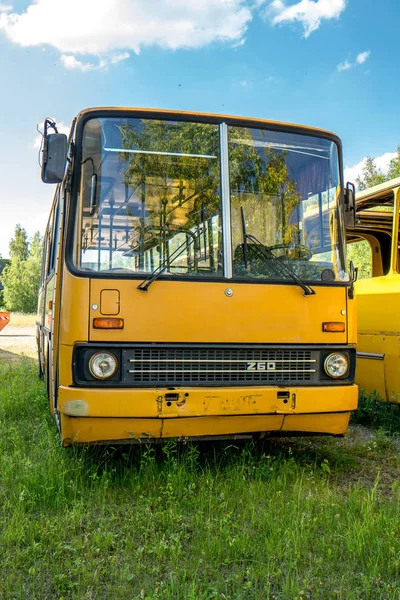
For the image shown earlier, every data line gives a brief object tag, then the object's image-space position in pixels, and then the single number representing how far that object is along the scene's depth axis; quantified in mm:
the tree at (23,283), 65250
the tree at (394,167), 43006
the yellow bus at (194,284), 4520
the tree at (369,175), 48678
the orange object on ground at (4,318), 20866
